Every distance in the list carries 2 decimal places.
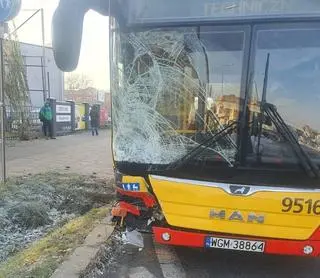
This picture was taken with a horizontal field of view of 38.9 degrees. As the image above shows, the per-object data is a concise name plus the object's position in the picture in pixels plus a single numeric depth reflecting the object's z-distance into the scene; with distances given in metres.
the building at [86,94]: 48.48
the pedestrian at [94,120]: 23.06
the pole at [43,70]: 20.17
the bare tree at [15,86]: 16.81
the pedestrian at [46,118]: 18.06
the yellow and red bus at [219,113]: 4.15
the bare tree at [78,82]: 67.75
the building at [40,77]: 24.72
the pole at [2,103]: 7.65
